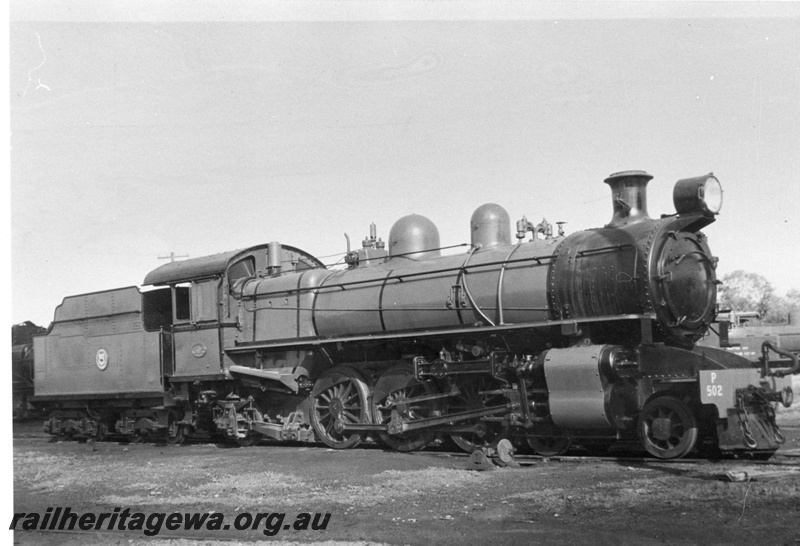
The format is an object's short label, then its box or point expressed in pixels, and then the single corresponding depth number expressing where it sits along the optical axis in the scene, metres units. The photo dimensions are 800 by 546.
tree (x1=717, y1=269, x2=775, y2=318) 52.97
